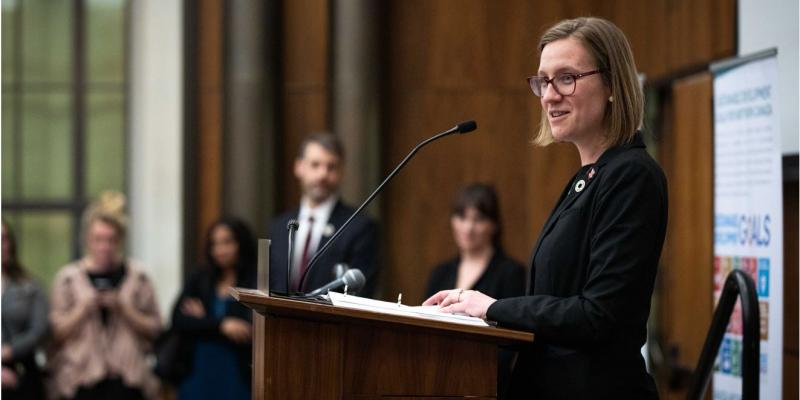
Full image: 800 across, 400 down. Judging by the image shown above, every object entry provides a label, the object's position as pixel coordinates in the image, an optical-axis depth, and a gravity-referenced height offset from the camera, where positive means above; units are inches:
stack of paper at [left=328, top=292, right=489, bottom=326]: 185.0 -9.4
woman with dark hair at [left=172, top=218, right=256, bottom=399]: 457.4 -24.9
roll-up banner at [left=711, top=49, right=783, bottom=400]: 349.7 -0.6
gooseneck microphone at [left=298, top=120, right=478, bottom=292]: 205.3 +2.7
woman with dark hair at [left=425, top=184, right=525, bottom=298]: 412.8 -9.1
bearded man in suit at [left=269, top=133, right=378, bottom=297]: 401.7 -5.4
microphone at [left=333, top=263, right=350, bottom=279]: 240.9 -7.9
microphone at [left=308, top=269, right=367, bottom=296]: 220.8 -8.3
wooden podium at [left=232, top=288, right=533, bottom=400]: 185.3 -13.2
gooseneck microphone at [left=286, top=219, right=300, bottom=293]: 197.3 -3.5
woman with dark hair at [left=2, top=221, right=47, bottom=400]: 468.1 -27.4
